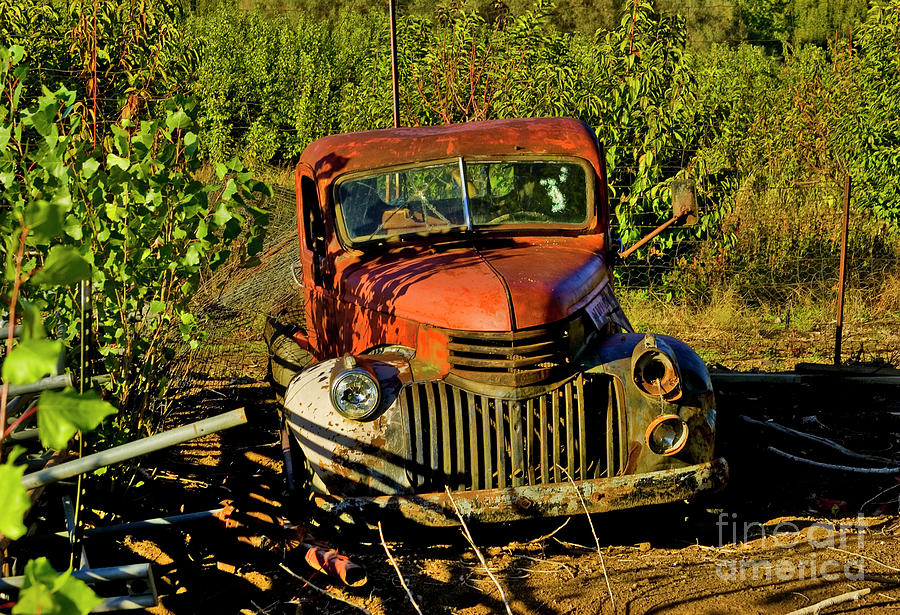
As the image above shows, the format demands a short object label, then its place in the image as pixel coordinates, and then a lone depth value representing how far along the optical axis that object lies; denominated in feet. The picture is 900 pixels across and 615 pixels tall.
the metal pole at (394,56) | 31.83
